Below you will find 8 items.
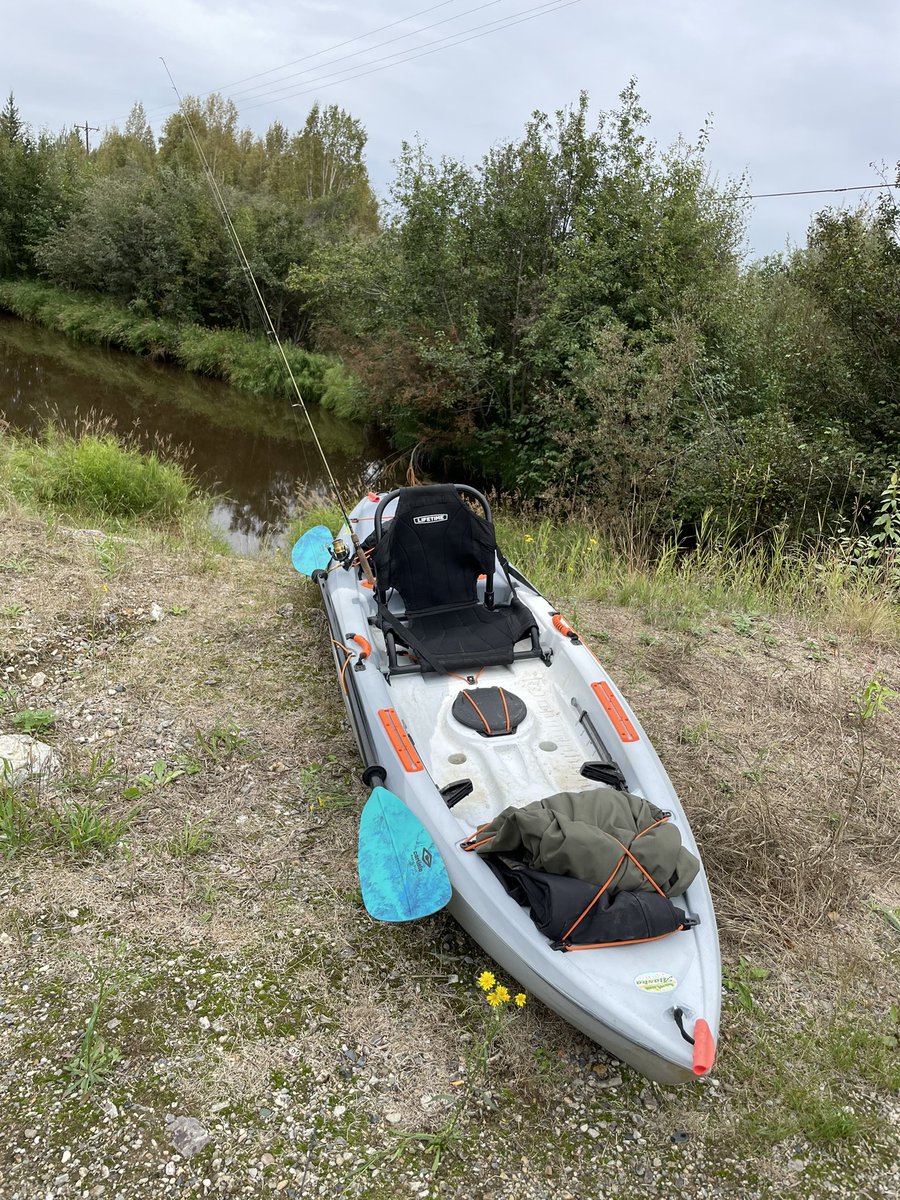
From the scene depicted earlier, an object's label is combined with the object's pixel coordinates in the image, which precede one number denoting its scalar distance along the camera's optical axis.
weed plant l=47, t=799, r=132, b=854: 3.03
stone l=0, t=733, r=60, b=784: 3.30
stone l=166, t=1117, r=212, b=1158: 2.09
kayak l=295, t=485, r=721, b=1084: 2.25
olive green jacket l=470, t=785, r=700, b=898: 2.42
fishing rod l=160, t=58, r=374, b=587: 4.65
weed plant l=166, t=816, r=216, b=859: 3.08
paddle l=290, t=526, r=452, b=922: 2.58
